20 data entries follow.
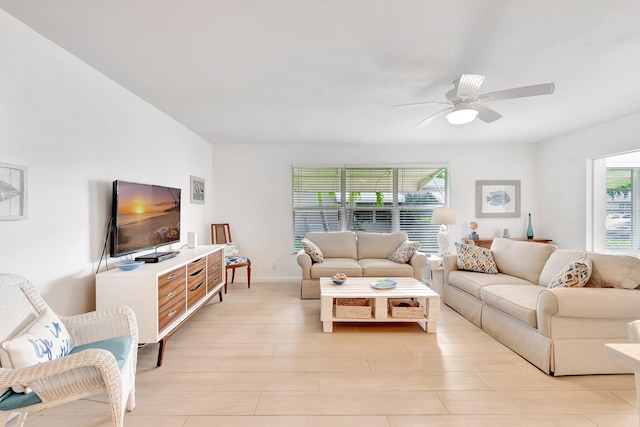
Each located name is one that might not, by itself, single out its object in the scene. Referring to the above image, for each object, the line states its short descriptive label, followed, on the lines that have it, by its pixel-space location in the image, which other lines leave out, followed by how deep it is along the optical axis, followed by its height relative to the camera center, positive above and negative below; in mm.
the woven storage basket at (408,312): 3137 -1075
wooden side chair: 4699 -640
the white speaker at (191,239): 3854 -370
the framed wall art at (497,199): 5379 +207
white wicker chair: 1397 -772
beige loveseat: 4309 -766
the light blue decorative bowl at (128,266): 2486 -458
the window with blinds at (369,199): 5445 +215
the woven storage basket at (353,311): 3178 -1084
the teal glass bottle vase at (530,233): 5184 -397
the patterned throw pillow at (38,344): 1406 -682
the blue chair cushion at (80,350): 1396 -847
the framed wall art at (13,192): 1786 +125
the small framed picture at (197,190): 4527 +332
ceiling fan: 2238 +937
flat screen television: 2596 -57
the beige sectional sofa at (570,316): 2260 -857
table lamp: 4715 -167
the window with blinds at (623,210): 4188 +0
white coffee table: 3099 -972
